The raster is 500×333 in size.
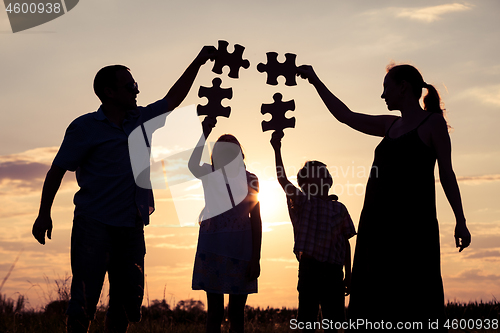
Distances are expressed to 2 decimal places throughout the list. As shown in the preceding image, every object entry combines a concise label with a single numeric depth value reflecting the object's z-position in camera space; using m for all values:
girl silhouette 5.33
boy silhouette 5.67
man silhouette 4.58
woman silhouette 4.09
